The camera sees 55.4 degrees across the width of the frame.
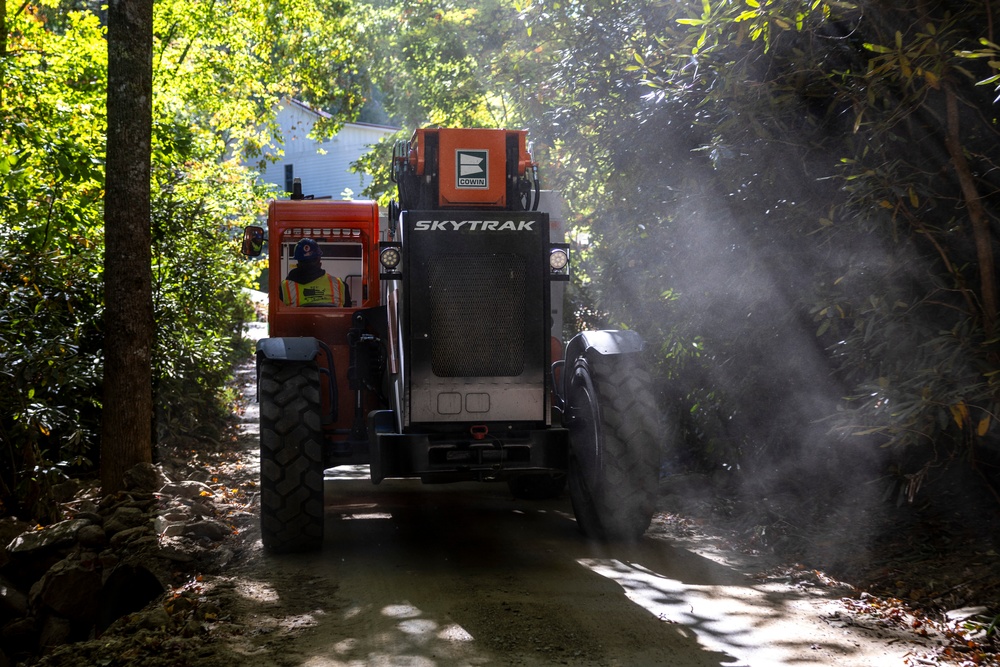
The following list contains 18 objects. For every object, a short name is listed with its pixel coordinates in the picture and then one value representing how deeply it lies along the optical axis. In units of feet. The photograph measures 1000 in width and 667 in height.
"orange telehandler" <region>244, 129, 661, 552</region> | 21.39
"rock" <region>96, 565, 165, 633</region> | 20.13
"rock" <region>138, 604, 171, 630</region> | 17.26
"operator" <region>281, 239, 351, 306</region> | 26.71
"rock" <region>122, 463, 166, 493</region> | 25.77
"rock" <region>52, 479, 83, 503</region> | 27.84
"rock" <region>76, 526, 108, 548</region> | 23.90
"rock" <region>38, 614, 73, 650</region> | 20.26
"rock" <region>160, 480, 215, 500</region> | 28.27
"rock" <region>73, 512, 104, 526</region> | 25.23
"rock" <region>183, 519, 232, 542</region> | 24.31
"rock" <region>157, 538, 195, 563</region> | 21.97
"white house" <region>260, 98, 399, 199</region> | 130.82
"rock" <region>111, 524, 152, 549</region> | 23.59
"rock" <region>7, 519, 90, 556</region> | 23.45
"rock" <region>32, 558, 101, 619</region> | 20.54
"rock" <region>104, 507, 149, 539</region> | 24.57
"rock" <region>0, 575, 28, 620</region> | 21.62
